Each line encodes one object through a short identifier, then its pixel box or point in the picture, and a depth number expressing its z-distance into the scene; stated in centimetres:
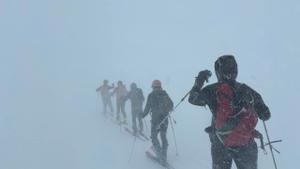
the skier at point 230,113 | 470
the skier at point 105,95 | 1981
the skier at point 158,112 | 1057
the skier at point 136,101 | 1584
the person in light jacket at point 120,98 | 1764
